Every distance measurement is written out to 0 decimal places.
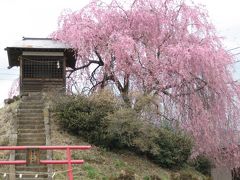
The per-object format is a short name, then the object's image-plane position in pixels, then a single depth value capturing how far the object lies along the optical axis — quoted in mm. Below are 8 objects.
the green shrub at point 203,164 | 24219
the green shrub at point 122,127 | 20109
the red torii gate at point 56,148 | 14102
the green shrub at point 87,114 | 21062
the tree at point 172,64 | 23625
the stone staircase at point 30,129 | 17672
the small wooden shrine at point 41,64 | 26156
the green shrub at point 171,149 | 21875
